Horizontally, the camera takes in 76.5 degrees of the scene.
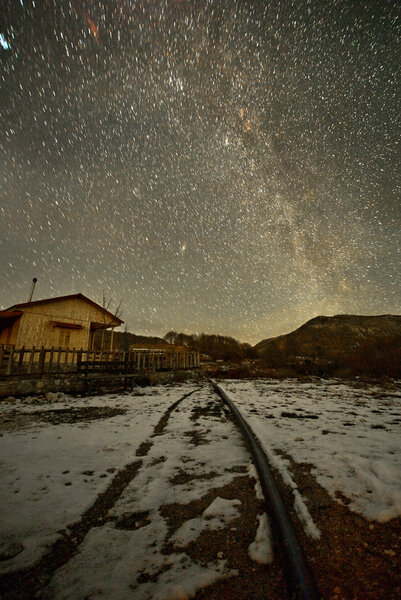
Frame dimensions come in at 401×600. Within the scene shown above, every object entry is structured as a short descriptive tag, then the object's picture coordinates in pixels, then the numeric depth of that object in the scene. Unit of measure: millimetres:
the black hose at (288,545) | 1278
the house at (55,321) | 19016
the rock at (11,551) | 1628
